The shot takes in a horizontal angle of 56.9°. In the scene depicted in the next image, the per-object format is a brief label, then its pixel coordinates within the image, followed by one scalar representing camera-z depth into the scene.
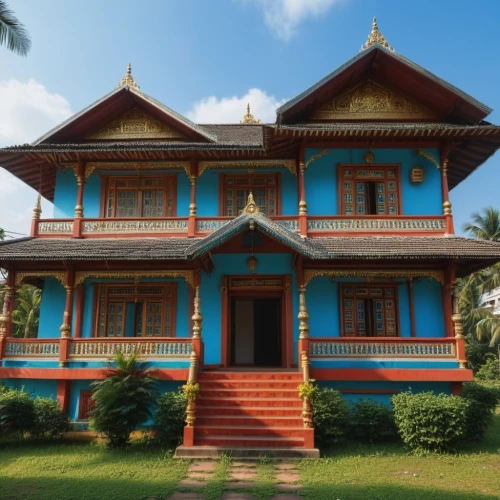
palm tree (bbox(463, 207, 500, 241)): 31.70
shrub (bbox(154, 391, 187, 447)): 9.39
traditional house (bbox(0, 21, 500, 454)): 11.05
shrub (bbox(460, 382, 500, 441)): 9.67
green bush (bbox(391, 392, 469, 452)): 8.83
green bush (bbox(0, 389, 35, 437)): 9.71
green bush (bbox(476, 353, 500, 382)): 26.06
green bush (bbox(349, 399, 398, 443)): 9.67
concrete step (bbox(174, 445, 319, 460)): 8.66
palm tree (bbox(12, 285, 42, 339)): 29.28
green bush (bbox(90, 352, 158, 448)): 9.20
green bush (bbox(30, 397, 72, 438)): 10.24
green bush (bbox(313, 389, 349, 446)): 9.27
